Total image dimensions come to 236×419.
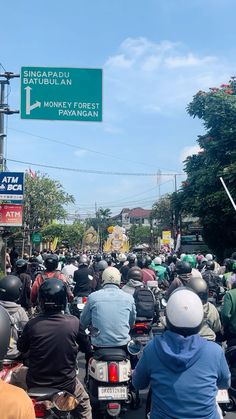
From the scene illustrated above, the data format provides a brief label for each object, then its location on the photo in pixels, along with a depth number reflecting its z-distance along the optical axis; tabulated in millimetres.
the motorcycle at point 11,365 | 4555
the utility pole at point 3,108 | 12328
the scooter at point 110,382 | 5500
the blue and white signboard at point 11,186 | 13711
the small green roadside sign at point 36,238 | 36444
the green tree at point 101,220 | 104312
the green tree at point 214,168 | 28078
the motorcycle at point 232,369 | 6387
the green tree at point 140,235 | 94550
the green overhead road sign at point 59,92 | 12211
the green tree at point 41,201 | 40531
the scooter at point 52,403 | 4043
